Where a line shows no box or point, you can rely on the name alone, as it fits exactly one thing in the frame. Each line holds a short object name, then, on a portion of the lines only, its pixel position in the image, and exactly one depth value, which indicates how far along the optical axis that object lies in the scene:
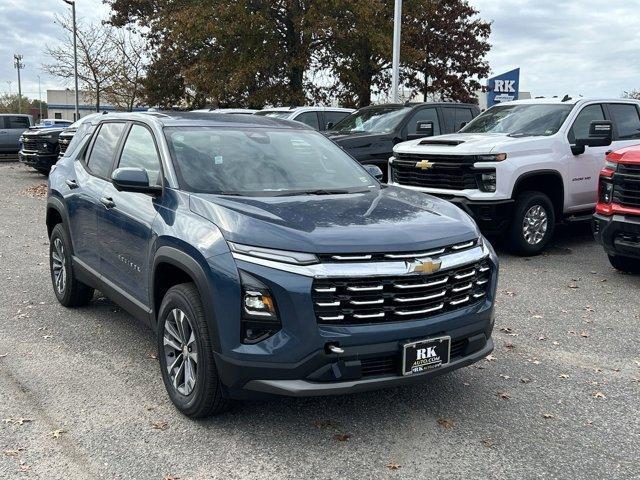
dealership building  82.75
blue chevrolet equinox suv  3.32
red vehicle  6.77
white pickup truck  8.09
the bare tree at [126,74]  32.34
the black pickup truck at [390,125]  10.56
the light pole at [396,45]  17.38
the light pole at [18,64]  79.88
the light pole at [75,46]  29.59
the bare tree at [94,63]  31.89
